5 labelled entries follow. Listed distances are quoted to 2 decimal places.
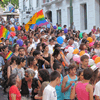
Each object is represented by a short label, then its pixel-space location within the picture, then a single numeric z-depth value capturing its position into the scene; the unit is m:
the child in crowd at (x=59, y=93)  9.68
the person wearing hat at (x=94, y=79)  9.41
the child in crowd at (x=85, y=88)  8.27
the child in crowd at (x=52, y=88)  7.95
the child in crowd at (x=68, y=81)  9.59
